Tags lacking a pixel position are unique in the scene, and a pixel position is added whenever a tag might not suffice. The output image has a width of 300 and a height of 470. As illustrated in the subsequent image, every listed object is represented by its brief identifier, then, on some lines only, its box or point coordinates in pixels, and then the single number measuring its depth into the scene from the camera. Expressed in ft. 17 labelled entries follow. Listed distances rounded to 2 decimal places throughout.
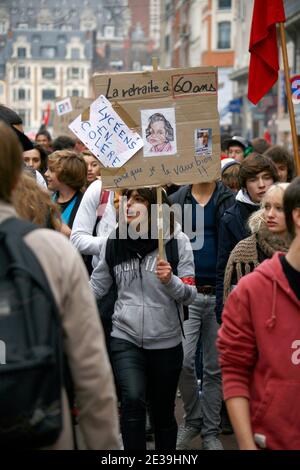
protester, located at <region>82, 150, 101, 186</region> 45.25
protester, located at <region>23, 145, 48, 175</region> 45.08
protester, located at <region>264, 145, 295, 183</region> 40.49
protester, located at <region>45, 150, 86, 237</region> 37.93
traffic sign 58.20
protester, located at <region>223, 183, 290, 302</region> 25.71
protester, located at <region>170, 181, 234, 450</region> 33.46
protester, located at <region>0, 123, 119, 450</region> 15.31
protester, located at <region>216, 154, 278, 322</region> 31.69
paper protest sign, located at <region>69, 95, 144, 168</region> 29.92
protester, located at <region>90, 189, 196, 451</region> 27.33
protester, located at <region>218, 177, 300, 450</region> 17.89
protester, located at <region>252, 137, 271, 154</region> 56.17
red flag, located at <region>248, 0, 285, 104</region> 35.54
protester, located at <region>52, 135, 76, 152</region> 56.59
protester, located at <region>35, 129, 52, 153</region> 69.89
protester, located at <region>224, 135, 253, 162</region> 54.45
